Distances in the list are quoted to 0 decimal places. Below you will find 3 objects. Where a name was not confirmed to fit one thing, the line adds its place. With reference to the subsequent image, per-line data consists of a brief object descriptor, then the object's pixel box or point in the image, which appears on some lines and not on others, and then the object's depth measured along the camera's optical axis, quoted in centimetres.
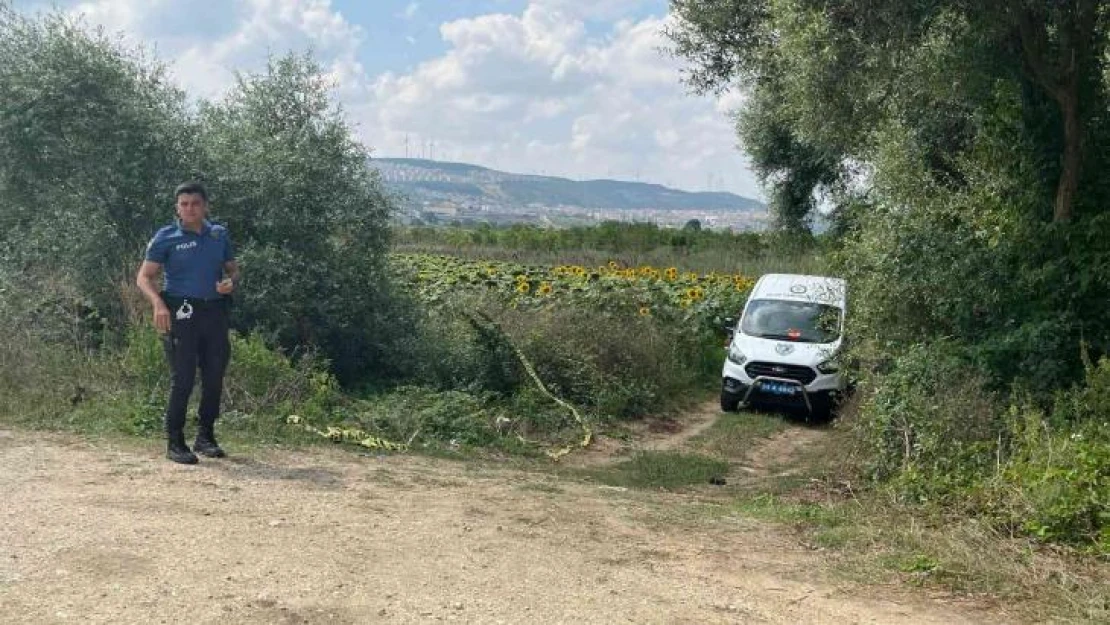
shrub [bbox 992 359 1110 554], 587
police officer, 728
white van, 1359
